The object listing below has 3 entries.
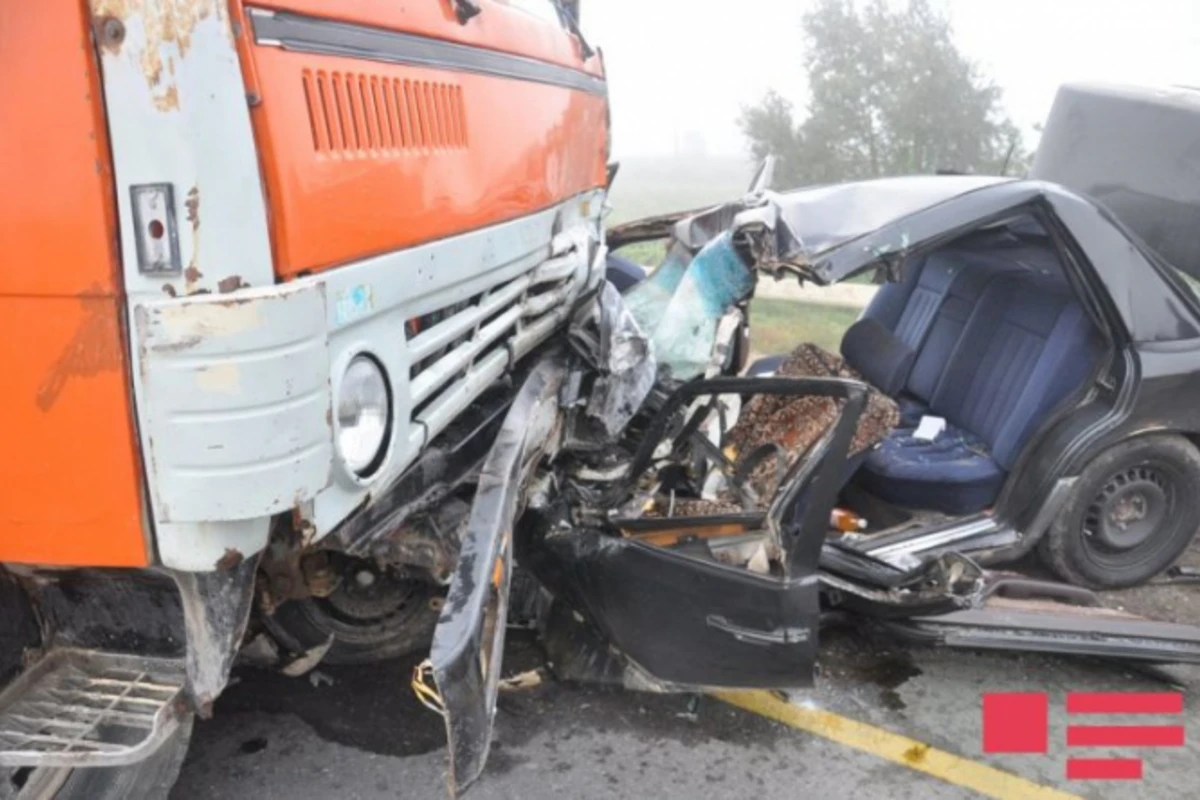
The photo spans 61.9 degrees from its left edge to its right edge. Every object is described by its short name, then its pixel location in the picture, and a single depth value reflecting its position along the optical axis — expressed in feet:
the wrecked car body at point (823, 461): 9.61
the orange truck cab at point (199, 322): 5.23
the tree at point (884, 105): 54.44
